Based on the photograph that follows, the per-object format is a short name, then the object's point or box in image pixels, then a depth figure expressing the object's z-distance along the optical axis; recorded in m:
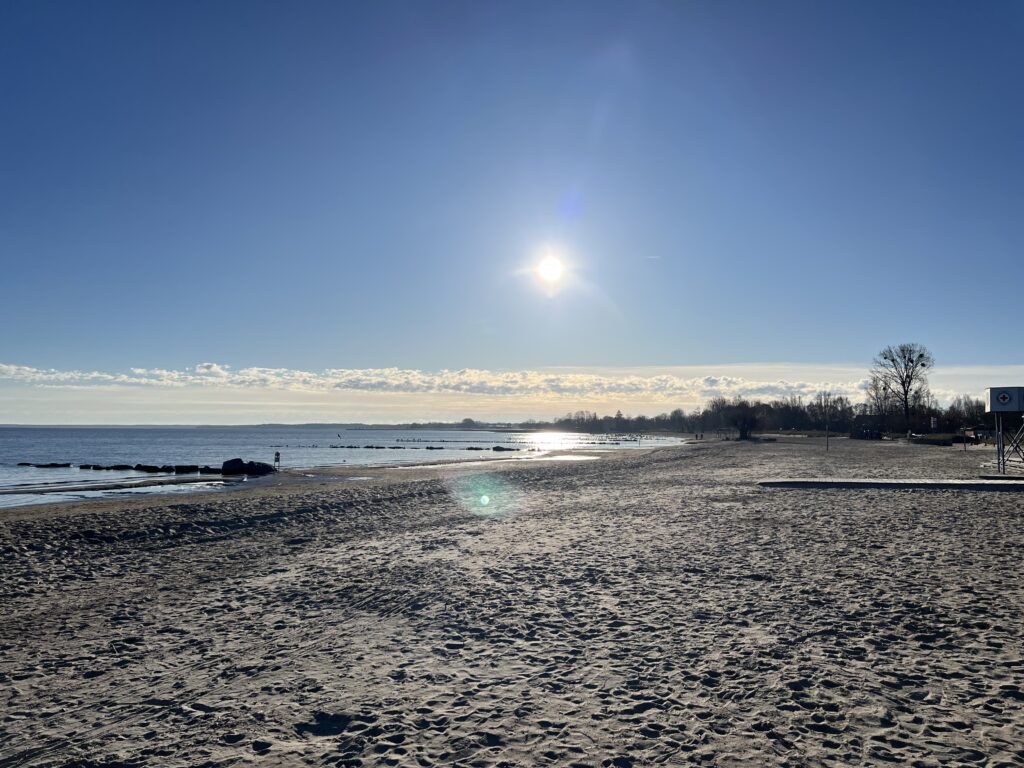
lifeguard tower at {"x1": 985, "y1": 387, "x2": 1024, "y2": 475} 27.95
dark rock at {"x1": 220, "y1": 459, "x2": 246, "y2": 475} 46.32
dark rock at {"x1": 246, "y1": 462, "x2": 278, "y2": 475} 46.29
